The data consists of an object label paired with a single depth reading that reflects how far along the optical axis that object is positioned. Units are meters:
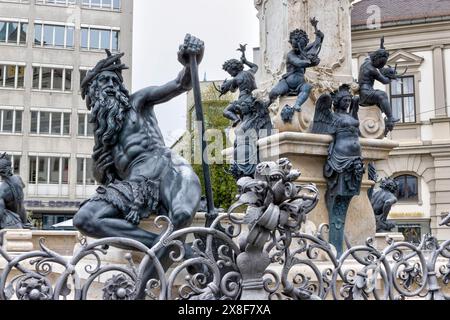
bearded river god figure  4.56
